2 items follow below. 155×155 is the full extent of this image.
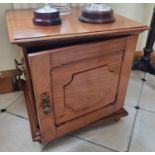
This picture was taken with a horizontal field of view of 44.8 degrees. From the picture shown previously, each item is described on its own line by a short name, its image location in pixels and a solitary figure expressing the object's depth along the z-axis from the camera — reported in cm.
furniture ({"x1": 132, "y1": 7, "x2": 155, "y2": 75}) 124
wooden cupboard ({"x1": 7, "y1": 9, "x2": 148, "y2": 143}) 59
